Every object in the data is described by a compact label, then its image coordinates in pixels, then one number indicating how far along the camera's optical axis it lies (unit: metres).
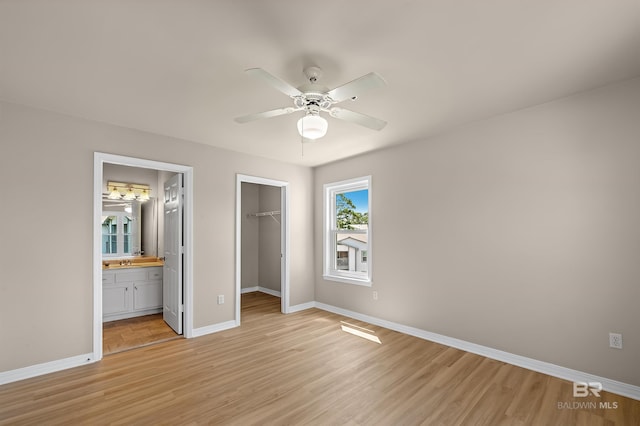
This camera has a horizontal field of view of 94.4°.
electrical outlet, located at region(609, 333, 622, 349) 2.51
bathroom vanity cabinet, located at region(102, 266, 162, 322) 4.50
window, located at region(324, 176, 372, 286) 4.74
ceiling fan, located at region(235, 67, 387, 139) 1.96
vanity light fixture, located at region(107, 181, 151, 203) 5.01
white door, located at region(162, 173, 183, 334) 4.01
